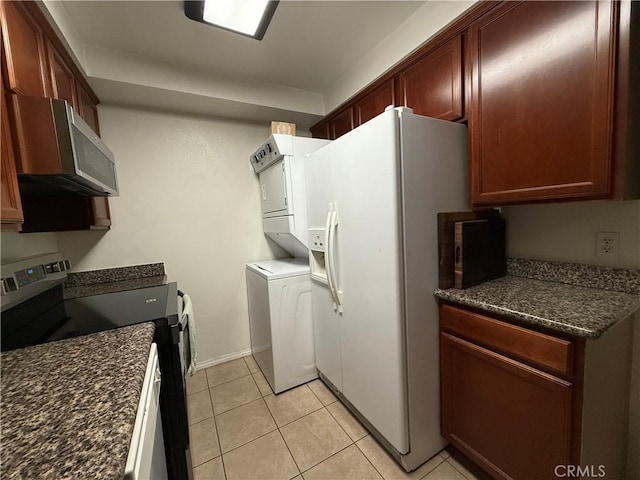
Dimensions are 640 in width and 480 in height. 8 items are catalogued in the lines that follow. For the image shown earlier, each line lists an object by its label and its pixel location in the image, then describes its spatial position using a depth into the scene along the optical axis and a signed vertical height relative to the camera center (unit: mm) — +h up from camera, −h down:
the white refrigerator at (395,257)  1210 -229
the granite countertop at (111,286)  1739 -409
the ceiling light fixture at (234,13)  1377 +1154
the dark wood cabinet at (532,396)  919 -788
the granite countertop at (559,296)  916 -416
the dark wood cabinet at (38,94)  828 +634
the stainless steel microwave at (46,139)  837 +312
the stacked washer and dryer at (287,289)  1962 -539
